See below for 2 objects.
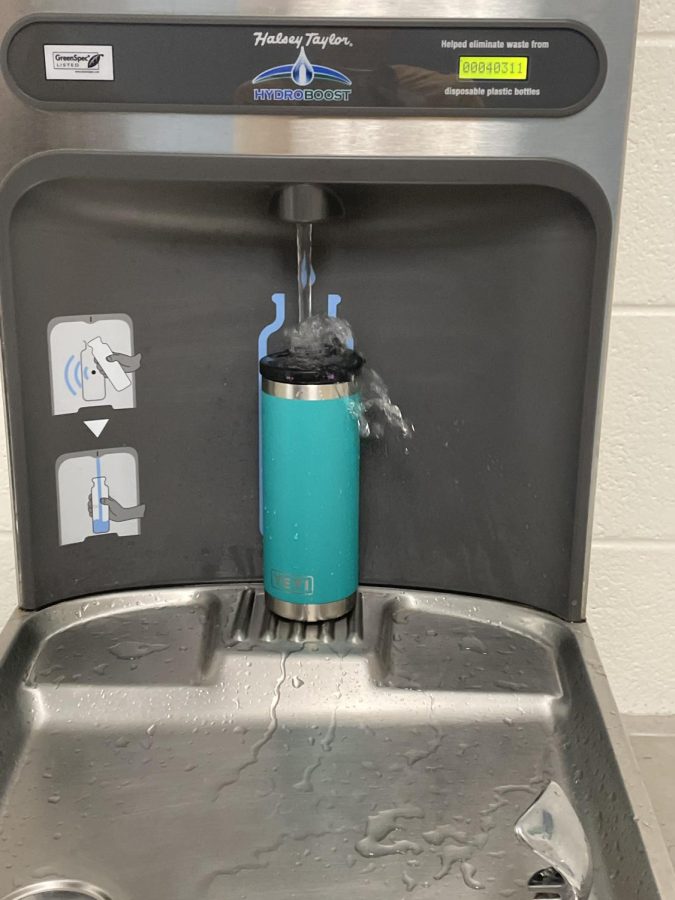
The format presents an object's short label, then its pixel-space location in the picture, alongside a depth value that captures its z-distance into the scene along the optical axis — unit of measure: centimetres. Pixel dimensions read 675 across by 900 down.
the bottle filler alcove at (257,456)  70
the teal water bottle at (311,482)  81
